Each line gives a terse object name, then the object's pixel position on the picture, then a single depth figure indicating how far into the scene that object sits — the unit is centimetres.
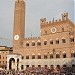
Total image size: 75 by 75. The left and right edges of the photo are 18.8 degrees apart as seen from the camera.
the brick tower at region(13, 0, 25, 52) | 5334
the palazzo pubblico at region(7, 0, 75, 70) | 4619
